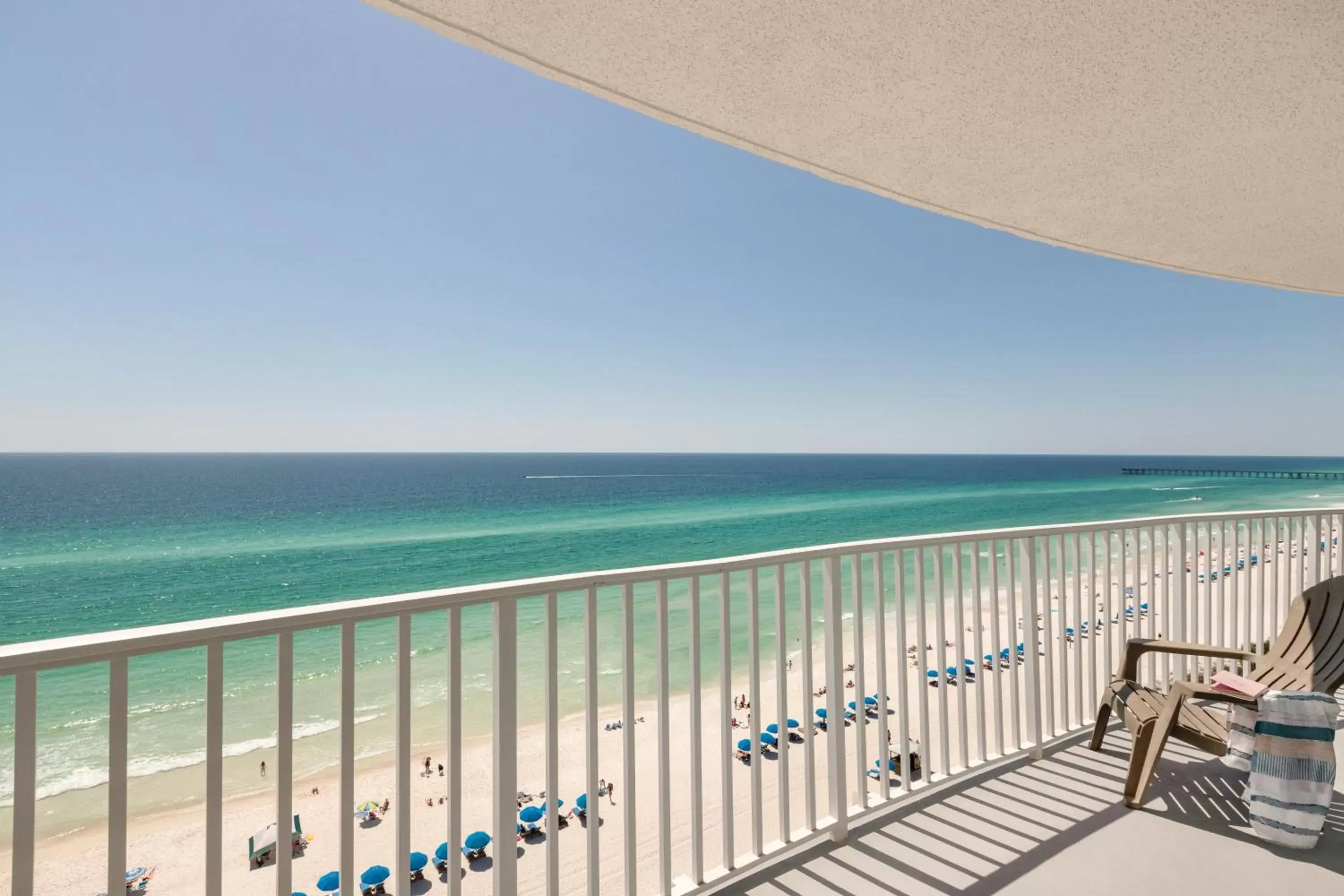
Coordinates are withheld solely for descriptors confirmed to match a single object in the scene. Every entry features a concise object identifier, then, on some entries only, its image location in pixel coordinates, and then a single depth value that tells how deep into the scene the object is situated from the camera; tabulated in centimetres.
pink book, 197
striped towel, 184
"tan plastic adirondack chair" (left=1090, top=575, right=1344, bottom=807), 212
